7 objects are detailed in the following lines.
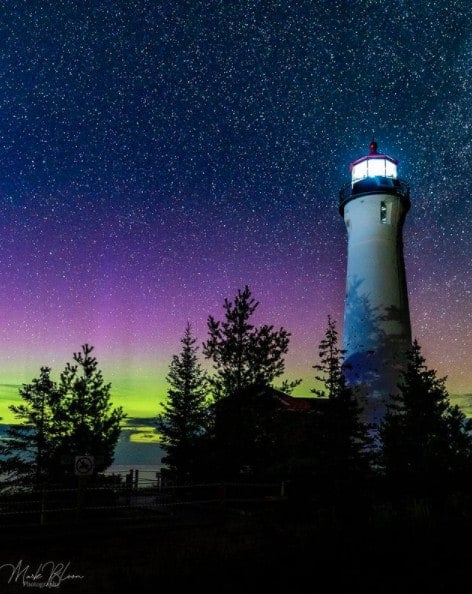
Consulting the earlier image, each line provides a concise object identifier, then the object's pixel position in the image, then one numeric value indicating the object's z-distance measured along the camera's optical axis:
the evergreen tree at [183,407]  27.48
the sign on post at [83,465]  11.25
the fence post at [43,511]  11.22
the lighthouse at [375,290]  24.42
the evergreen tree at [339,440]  16.22
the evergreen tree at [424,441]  16.23
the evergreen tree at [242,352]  22.36
